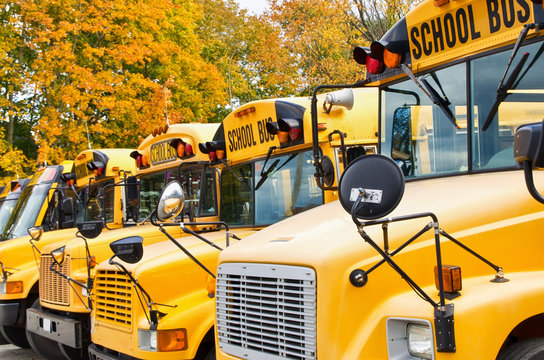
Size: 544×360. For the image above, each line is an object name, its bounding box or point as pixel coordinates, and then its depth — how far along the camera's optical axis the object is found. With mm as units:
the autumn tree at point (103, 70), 14547
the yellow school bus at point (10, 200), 10875
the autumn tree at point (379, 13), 13141
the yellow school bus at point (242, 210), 4355
